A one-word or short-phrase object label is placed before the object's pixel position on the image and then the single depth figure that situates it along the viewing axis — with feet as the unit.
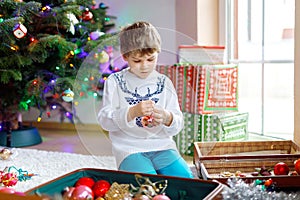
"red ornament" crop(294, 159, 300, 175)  4.73
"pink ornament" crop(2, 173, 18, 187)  5.36
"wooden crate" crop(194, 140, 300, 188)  4.59
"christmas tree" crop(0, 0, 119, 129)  7.25
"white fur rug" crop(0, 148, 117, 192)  5.91
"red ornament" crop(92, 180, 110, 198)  2.67
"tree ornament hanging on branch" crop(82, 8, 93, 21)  7.96
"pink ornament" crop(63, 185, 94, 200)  2.43
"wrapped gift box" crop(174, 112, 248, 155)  3.74
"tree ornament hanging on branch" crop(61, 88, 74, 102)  5.57
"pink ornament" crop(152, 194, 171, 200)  2.45
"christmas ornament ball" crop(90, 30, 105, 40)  7.82
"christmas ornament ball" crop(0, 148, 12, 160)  6.80
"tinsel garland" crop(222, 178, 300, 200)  2.54
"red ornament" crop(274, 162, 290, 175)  4.88
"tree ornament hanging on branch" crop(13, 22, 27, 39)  6.82
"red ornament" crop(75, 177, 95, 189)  2.72
